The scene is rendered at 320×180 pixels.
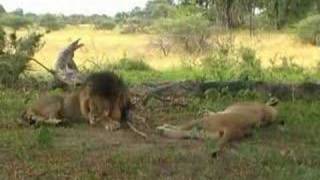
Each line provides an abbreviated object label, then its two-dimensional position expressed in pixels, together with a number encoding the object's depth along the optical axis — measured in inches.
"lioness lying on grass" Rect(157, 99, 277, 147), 303.4
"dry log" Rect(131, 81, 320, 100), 472.7
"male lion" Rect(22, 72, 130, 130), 344.5
